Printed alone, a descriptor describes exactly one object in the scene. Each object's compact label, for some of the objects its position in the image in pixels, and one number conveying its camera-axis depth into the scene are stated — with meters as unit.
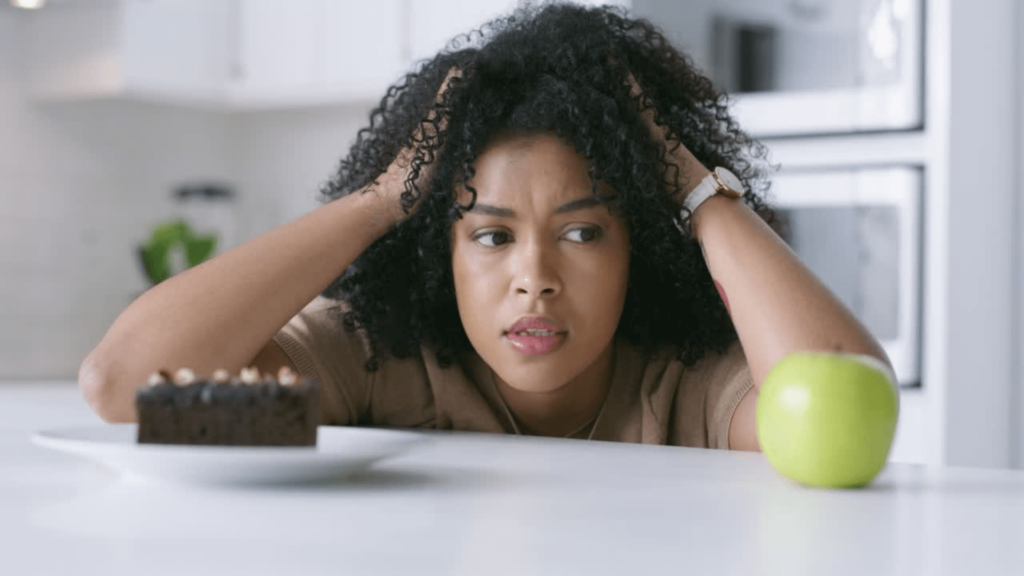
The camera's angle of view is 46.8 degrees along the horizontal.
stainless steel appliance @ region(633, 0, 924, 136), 2.49
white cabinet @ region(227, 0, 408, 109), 3.46
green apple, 0.85
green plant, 3.29
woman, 1.27
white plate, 0.78
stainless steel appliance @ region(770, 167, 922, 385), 2.49
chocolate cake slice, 0.83
